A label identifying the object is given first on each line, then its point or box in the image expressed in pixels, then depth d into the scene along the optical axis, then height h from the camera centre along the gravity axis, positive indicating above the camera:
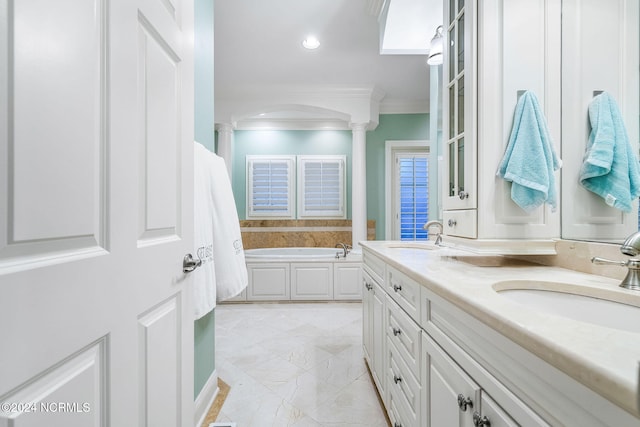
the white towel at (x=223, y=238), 1.57 -0.15
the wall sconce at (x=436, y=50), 2.07 +1.18
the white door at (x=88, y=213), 0.46 +0.00
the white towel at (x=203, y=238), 1.36 -0.13
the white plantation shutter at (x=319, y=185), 4.63 +0.42
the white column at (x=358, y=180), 3.82 +0.41
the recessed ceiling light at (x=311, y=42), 2.69 +1.59
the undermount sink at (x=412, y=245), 2.14 -0.25
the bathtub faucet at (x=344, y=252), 3.74 -0.52
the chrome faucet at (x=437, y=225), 1.89 -0.09
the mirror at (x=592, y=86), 0.95 +0.45
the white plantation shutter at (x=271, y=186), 4.62 +0.40
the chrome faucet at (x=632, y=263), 0.77 -0.14
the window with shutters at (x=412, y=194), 4.56 +0.27
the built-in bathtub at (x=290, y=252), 4.38 -0.62
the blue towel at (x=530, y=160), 1.07 +0.19
